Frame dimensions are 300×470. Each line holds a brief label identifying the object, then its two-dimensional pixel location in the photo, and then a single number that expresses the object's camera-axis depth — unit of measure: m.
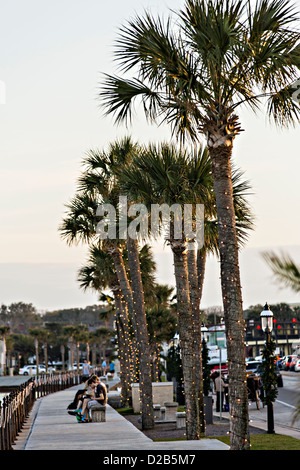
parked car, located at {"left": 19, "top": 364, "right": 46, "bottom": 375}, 110.69
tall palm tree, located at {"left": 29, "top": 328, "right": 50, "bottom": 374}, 139.98
